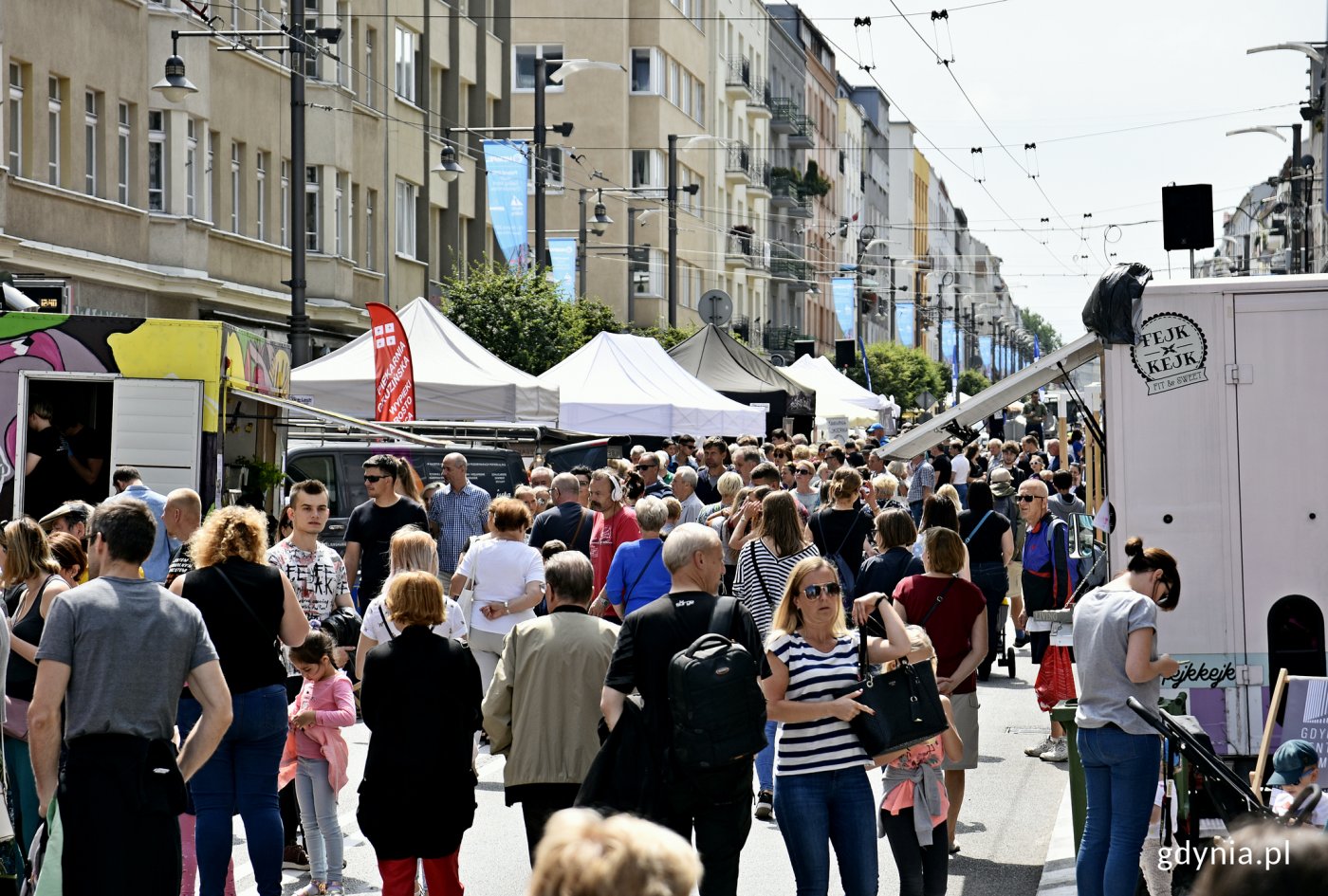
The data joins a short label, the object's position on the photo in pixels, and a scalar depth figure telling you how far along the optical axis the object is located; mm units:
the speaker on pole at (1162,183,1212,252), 20266
